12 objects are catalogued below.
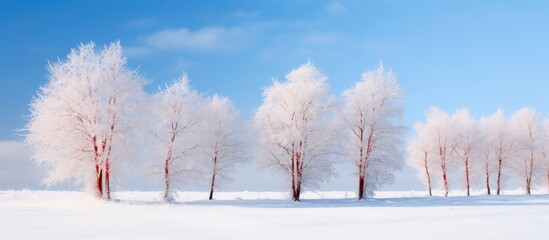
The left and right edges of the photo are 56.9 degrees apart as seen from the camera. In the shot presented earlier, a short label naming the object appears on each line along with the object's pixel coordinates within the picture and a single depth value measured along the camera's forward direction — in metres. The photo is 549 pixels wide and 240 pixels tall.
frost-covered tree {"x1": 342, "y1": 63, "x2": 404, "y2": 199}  41.41
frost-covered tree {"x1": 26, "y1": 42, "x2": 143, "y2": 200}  33.03
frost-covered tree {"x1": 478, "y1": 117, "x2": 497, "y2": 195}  56.25
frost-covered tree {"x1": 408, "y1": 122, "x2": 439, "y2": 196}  54.22
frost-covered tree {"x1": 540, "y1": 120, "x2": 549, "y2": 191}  60.46
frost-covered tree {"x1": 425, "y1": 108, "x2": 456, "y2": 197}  53.44
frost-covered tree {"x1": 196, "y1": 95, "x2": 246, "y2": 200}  41.06
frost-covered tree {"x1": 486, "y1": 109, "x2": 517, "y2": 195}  57.62
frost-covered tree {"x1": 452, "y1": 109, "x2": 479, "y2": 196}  54.22
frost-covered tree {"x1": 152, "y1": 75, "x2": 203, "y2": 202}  35.69
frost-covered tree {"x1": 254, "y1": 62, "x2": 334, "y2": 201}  38.09
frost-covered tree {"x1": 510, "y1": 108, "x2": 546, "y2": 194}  58.47
